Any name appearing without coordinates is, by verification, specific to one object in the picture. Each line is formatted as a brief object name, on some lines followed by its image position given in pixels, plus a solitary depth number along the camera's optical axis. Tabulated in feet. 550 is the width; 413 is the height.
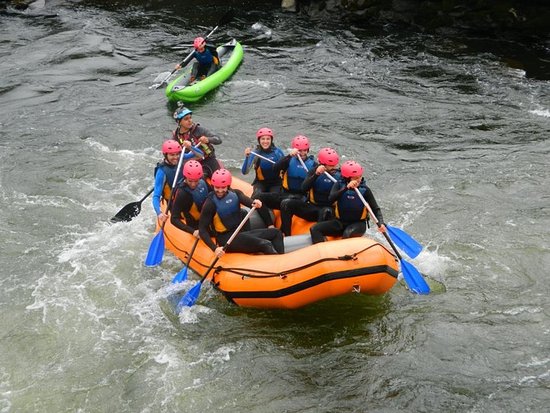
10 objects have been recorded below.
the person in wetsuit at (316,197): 44.50
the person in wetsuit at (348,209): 42.50
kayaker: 86.22
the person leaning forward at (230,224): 42.45
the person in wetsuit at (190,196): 44.21
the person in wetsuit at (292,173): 46.82
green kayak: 82.53
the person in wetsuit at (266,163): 48.93
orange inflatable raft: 37.78
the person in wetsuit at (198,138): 53.98
